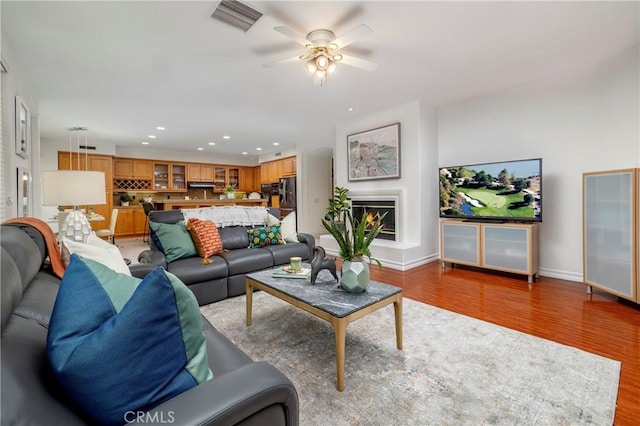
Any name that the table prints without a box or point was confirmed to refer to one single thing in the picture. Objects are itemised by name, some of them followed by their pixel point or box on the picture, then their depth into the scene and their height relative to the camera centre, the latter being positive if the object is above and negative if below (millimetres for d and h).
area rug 1453 -1006
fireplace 4805 +10
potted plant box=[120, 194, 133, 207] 7728 +352
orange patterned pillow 3057 -283
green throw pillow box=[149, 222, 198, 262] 2928 -305
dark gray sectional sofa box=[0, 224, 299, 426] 579 -398
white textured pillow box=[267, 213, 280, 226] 3879 -121
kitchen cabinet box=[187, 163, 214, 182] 8641 +1204
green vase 1910 -435
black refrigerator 7737 +458
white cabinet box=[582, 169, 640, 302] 2635 -219
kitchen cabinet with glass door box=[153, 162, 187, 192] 8172 +1035
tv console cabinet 3570 -478
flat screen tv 3551 +257
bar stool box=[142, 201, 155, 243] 6359 -211
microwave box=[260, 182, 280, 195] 8452 +710
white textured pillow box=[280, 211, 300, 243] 3831 -241
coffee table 1633 -572
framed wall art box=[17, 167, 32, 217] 2794 +218
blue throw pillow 664 -323
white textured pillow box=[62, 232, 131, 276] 1484 -223
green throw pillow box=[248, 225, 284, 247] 3598 -324
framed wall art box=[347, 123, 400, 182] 4703 +1003
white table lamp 2215 +144
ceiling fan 2263 +1416
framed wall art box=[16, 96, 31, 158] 2773 +875
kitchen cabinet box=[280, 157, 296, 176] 7859 +1268
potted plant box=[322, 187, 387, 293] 1915 -315
